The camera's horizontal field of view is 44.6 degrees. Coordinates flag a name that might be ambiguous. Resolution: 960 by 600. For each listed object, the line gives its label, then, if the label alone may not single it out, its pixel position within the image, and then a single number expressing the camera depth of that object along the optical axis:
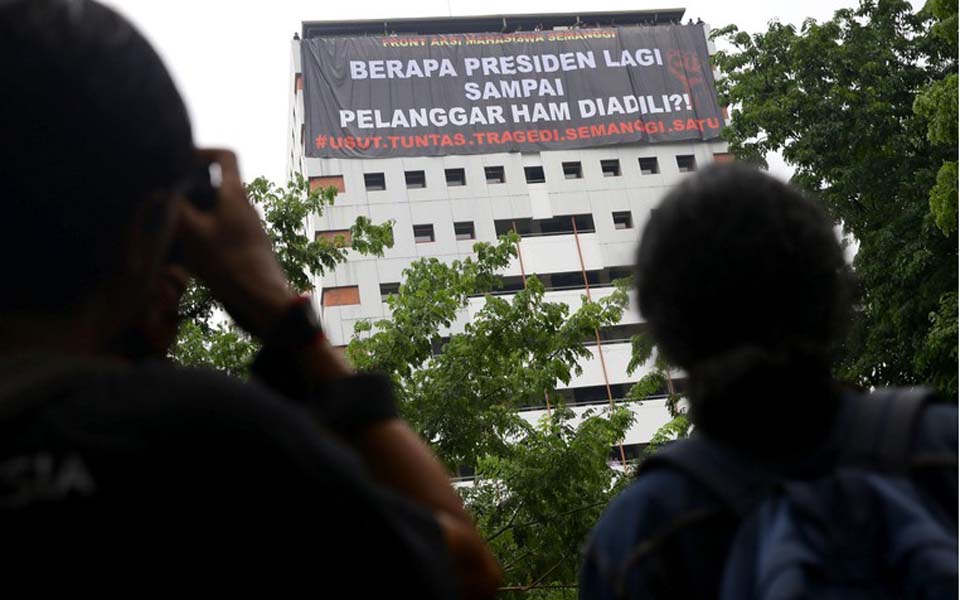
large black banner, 49.91
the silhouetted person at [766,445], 1.41
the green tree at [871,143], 15.84
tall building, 50.75
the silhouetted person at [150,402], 1.02
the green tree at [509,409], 14.53
